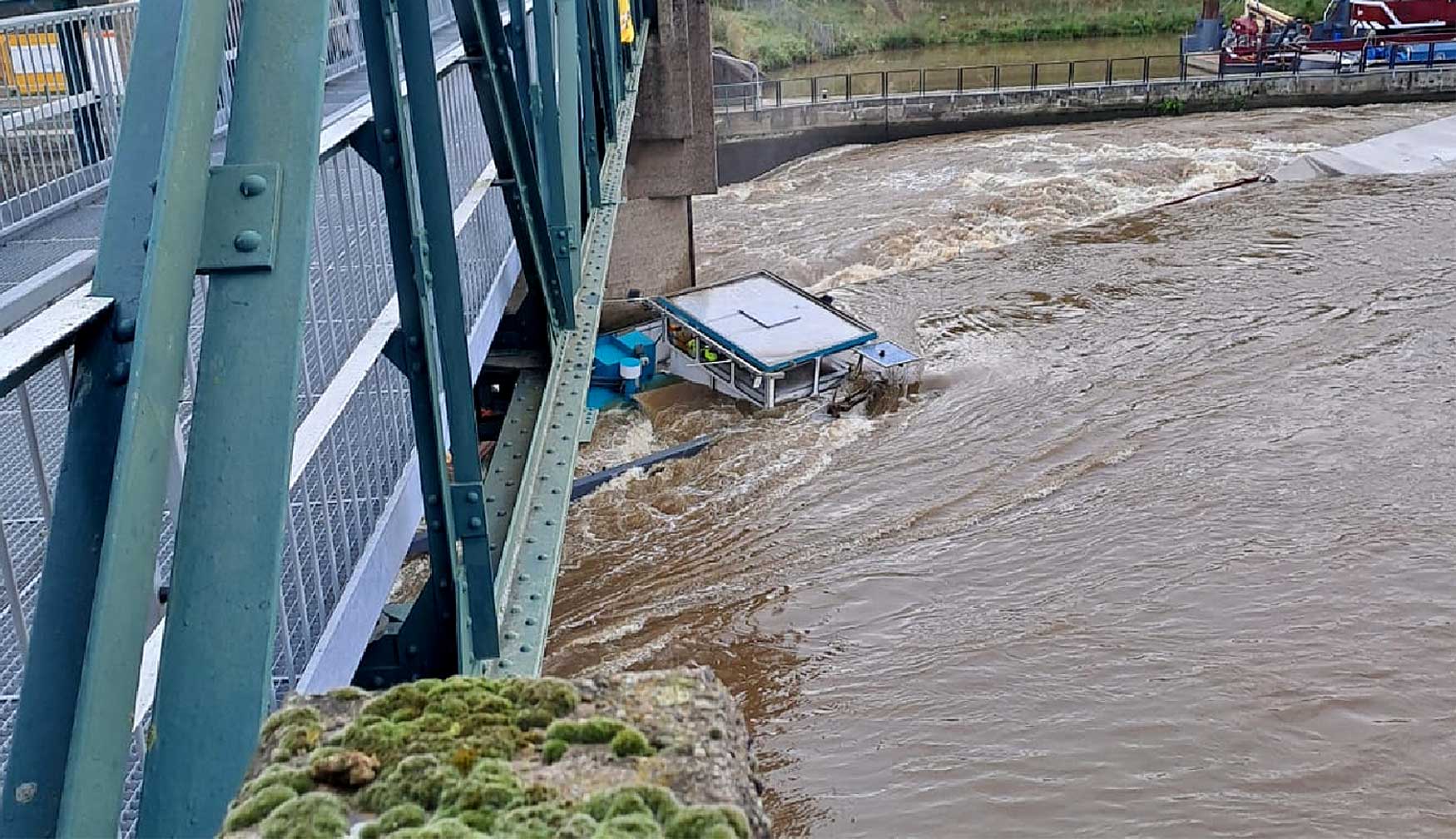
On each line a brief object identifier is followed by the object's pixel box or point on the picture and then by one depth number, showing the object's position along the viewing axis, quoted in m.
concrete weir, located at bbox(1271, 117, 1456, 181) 30.00
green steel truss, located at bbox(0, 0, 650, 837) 1.92
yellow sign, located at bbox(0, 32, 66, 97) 7.94
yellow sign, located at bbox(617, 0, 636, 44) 13.65
